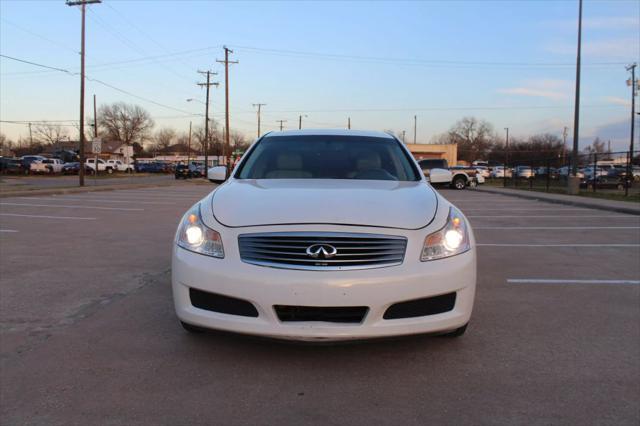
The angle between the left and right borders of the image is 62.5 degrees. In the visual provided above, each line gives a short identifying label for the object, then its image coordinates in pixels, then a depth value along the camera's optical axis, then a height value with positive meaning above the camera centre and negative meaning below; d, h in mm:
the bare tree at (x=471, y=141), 120938 +9989
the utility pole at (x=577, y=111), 23031 +3316
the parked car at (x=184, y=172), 49125 +475
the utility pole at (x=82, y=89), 27188 +4409
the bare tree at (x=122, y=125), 113625 +11033
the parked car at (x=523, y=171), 44034 +1111
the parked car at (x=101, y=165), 61938 +1079
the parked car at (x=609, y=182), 28203 +205
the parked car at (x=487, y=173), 61794 +1220
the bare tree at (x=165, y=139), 136875 +9859
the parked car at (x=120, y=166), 67250 +1126
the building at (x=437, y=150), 80938 +4893
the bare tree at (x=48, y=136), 109781 +7954
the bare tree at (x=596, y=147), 114438 +8734
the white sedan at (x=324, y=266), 3045 -521
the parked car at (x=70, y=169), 53500 +517
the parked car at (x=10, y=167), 48638 +538
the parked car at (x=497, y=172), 66456 +1435
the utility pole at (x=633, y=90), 49125 +9212
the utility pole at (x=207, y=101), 49781 +7197
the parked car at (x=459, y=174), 31727 +596
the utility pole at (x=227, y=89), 44606 +7582
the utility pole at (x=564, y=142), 93150 +8351
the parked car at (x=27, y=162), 49656 +1035
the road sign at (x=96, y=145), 29859 +1683
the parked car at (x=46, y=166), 49750 +725
